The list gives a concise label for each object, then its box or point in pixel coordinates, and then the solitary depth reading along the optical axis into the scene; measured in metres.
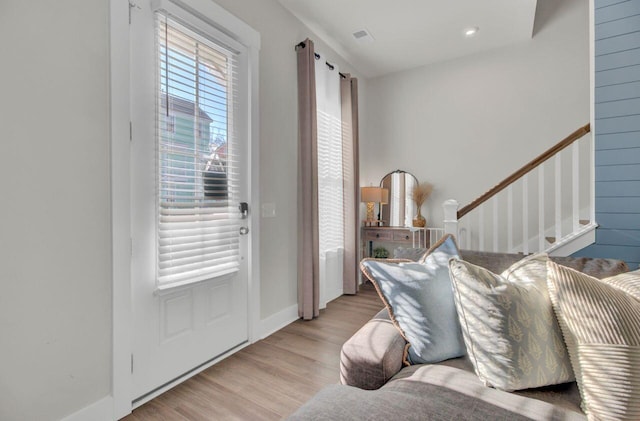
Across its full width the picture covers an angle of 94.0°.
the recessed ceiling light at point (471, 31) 3.24
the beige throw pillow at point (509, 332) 0.98
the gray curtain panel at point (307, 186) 2.89
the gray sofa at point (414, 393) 0.82
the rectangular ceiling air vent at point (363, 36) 3.25
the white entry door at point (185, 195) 1.70
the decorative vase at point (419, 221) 3.98
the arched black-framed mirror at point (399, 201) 4.19
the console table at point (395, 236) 3.88
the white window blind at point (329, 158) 3.28
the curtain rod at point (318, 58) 2.92
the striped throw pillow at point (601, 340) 0.83
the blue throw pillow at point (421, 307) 1.16
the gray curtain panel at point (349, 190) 3.67
